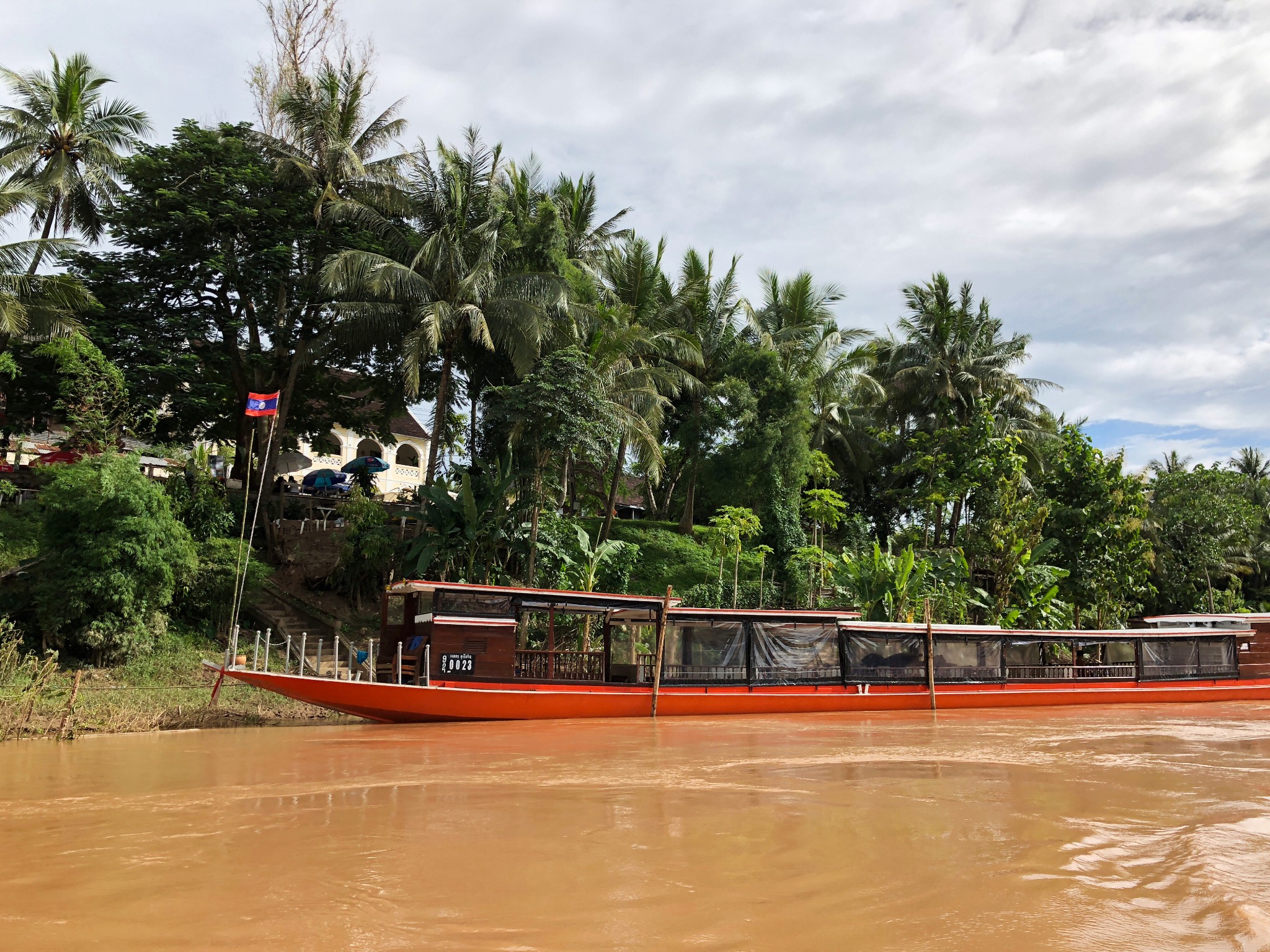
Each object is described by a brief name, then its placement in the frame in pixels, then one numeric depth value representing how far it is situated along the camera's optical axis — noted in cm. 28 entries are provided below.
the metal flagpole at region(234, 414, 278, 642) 1966
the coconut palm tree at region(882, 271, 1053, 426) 2853
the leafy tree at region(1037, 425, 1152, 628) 2430
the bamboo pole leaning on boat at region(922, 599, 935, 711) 1636
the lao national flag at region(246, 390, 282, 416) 1609
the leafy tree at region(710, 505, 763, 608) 2083
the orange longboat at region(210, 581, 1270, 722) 1273
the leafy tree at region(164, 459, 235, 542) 1798
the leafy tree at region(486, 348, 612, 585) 1803
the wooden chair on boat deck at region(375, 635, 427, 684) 1280
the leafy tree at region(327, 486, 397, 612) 1902
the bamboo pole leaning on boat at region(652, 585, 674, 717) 1410
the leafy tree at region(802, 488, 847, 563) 2409
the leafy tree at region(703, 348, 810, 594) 2445
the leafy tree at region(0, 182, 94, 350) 1623
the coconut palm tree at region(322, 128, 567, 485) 1888
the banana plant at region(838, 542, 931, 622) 1931
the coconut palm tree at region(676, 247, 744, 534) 2545
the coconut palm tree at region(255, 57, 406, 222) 2097
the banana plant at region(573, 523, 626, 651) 1803
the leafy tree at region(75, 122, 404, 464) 1958
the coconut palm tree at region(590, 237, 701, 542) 2014
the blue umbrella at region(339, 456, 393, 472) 2584
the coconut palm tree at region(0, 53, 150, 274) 2045
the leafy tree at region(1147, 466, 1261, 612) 2945
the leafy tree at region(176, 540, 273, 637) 1678
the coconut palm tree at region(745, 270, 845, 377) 2727
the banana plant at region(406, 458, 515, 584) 1773
